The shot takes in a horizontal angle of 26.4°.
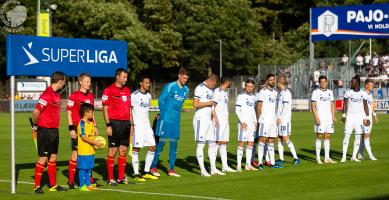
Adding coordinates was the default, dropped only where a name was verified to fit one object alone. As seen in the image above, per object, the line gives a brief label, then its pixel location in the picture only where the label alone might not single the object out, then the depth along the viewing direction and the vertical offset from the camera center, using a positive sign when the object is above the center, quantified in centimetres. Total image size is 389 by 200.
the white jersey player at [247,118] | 2028 -48
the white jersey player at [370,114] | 2236 -42
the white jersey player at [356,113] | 2225 -37
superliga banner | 1725 +94
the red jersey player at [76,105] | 1664 -13
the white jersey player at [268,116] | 2100 -43
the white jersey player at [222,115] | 1953 -38
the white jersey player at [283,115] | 2162 -42
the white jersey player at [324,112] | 2188 -34
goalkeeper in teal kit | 1880 -30
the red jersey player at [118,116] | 1742 -36
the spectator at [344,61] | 6090 +282
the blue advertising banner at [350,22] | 5597 +536
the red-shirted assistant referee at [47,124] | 1605 -49
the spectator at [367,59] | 6069 +291
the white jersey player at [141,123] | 1823 -53
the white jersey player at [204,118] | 1895 -44
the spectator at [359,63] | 6116 +266
